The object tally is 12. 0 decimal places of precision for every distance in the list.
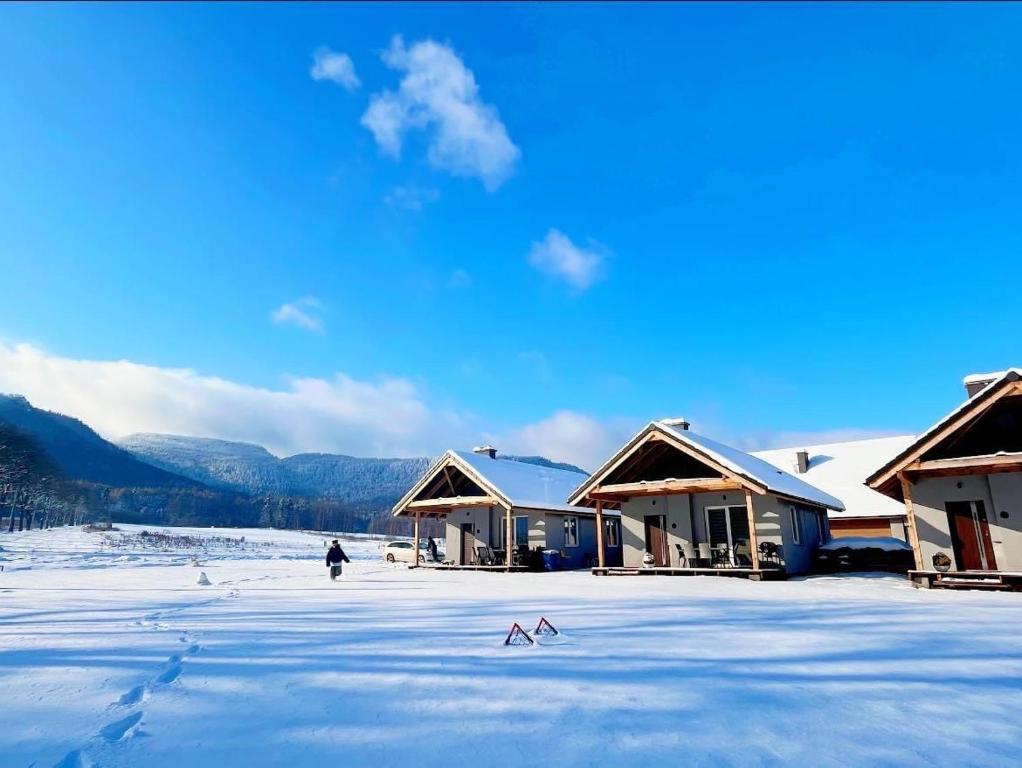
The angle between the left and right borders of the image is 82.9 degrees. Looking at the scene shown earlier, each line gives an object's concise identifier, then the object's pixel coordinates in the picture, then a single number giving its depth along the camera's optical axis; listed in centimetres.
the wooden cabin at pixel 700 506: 1875
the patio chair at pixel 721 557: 1947
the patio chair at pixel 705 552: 2048
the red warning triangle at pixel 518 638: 723
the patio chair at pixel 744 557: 1943
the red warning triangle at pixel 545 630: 762
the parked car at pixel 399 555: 3312
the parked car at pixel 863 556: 2095
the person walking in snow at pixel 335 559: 1811
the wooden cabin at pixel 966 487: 1501
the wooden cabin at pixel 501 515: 2528
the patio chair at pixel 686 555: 2019
